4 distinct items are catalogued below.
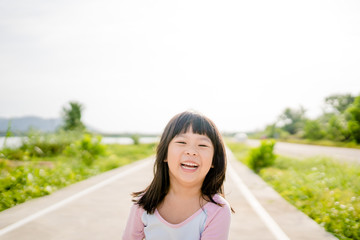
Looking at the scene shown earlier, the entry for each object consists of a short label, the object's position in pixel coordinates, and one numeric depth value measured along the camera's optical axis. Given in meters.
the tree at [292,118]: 91.50
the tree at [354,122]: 27.02
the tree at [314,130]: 49.75
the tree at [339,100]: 50.62
